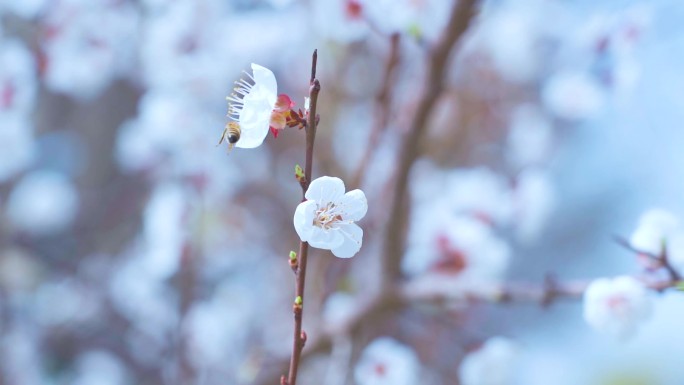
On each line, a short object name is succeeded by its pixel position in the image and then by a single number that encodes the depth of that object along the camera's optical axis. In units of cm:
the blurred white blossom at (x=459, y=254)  121
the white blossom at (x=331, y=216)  80
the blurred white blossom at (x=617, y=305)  92
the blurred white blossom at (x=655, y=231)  91
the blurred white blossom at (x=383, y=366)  103
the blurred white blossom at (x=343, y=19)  101
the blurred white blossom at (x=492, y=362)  107
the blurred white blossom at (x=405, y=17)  99
